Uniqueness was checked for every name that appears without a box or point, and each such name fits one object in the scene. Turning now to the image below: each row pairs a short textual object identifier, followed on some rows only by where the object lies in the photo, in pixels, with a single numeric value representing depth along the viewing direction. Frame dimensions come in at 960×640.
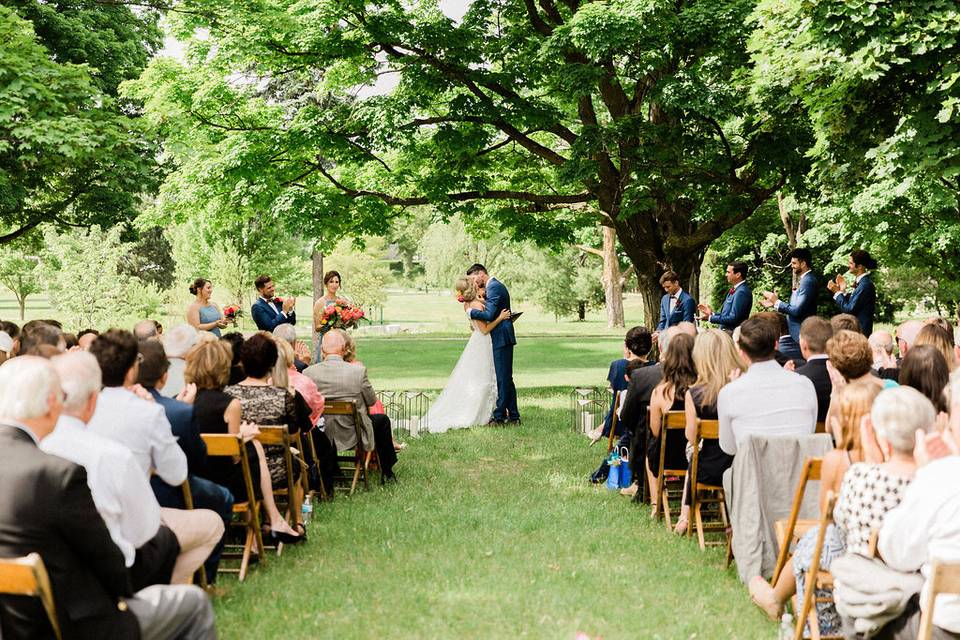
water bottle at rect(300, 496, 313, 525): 7.25
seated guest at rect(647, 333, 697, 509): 7.16
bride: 12.62
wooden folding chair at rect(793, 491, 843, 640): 4.30
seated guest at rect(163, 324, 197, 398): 7.80
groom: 12.54
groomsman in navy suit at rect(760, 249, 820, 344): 10.73
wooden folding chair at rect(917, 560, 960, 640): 3.17
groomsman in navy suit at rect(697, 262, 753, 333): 11.55
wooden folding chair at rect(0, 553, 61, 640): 3.02
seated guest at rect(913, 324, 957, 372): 6.89
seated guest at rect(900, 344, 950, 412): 5.53
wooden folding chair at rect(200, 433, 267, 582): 5.59
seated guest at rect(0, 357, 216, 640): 3.15
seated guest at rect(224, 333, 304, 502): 6.52
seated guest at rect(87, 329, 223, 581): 4.67
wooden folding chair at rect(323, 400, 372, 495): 8.38
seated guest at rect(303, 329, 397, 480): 8.61
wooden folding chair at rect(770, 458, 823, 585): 4.57
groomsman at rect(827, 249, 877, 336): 10.41
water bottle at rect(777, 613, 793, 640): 4.54
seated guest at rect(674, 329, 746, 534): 6.52
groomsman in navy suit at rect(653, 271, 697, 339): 12.23
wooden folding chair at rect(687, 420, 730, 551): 6.34
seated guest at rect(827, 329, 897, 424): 5.58
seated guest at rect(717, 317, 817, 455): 5.88
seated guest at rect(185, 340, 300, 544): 5.88
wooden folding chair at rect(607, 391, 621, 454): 9.06
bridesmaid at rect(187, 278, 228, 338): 10.78
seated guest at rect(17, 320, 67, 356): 7.03
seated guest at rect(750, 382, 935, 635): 3.75
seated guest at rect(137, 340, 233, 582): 5.39
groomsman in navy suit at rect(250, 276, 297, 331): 11.20
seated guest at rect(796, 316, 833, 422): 6.77
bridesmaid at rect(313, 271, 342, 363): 11.66
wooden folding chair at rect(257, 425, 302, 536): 6.13
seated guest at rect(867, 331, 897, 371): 7.93
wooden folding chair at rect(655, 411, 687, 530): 7.00
